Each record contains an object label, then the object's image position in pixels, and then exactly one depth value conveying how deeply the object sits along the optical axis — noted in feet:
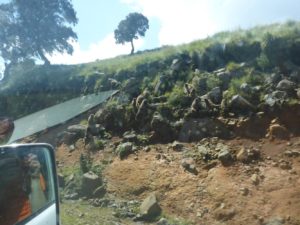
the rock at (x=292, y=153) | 17.72
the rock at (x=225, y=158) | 18.34
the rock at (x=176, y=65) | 27.07
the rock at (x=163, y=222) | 15.74
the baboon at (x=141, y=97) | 24.88
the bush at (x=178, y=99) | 23.50
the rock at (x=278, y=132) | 19.15
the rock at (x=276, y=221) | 14.71
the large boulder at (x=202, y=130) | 20.62
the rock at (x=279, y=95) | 20.91
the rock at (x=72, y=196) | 18.93
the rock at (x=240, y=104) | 21.07
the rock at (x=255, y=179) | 16.87
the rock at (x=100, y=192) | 18.78
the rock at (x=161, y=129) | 21.81
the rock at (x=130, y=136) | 22.61
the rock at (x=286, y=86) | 21.25
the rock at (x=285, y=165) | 17.26
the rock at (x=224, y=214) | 15.78
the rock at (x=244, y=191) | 16.50
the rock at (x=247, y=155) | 18.14
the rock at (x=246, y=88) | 21.89
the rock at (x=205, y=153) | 19.17
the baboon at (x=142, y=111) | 23.98
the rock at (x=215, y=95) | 22.45
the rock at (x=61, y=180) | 20.65
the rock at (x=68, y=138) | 25.21
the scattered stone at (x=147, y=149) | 21.11
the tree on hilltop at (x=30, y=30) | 52.59
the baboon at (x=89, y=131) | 24.15
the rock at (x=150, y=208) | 16.46
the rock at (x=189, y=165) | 18.59
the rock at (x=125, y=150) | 21.38
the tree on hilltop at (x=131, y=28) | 66.91
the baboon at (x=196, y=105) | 22.18
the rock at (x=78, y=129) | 25.25
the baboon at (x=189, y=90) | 23.78
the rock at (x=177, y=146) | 20.45
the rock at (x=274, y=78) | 22.27
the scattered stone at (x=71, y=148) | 24.28
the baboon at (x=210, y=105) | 21.86
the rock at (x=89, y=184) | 19.06
